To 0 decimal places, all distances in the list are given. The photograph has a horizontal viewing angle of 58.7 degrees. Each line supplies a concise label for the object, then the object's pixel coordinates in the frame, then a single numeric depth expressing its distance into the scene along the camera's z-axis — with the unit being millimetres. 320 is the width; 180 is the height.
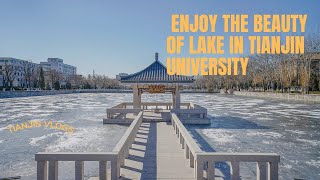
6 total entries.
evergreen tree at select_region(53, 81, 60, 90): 97062
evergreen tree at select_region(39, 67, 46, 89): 91956
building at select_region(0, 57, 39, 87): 97369
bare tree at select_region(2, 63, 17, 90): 79625
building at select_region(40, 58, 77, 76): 168600
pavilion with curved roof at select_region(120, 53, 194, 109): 21578
